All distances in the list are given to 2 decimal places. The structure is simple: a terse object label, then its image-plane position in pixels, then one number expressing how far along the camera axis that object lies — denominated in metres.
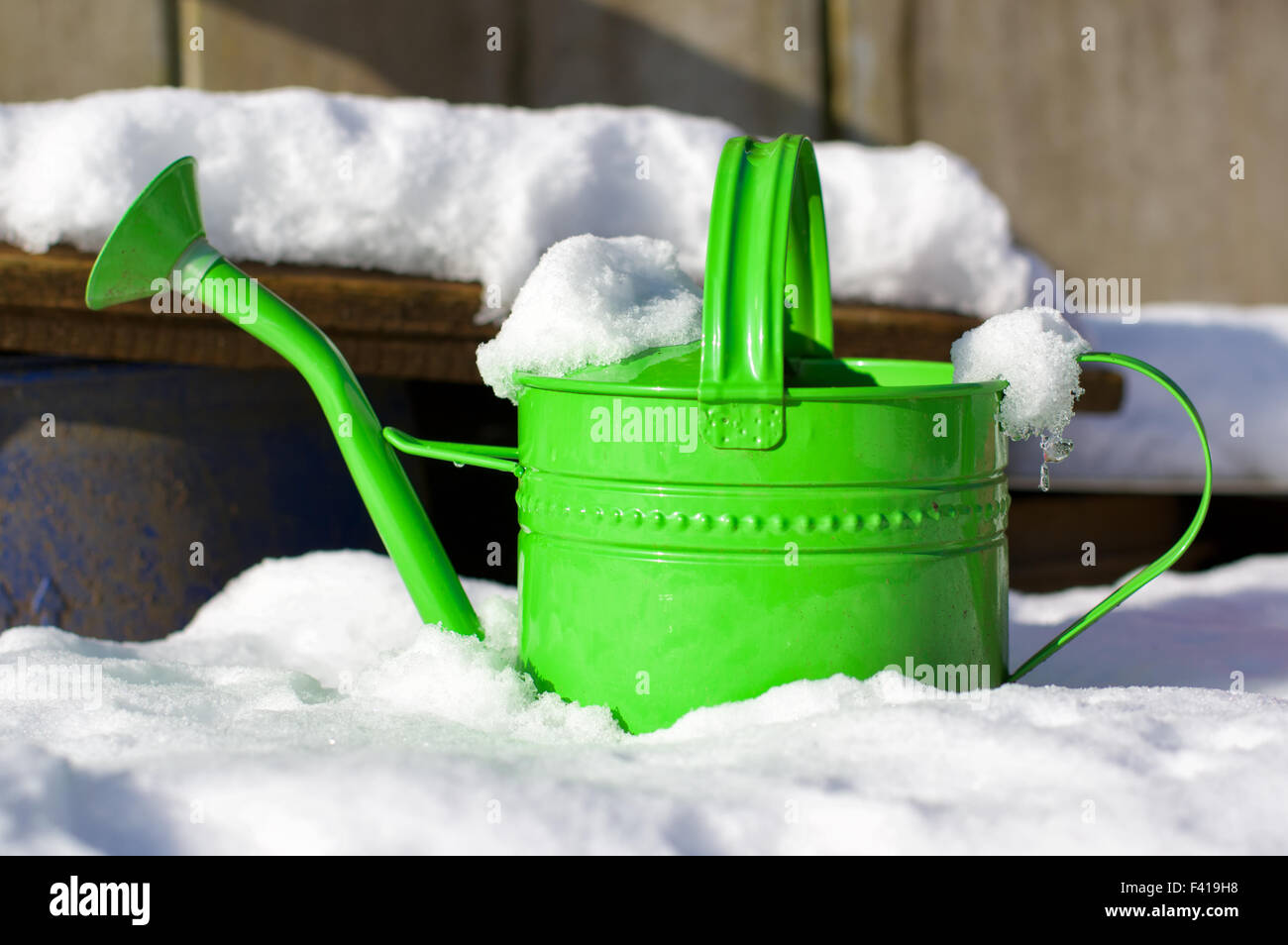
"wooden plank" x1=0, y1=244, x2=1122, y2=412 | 1.59
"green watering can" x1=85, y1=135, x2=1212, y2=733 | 1.03
